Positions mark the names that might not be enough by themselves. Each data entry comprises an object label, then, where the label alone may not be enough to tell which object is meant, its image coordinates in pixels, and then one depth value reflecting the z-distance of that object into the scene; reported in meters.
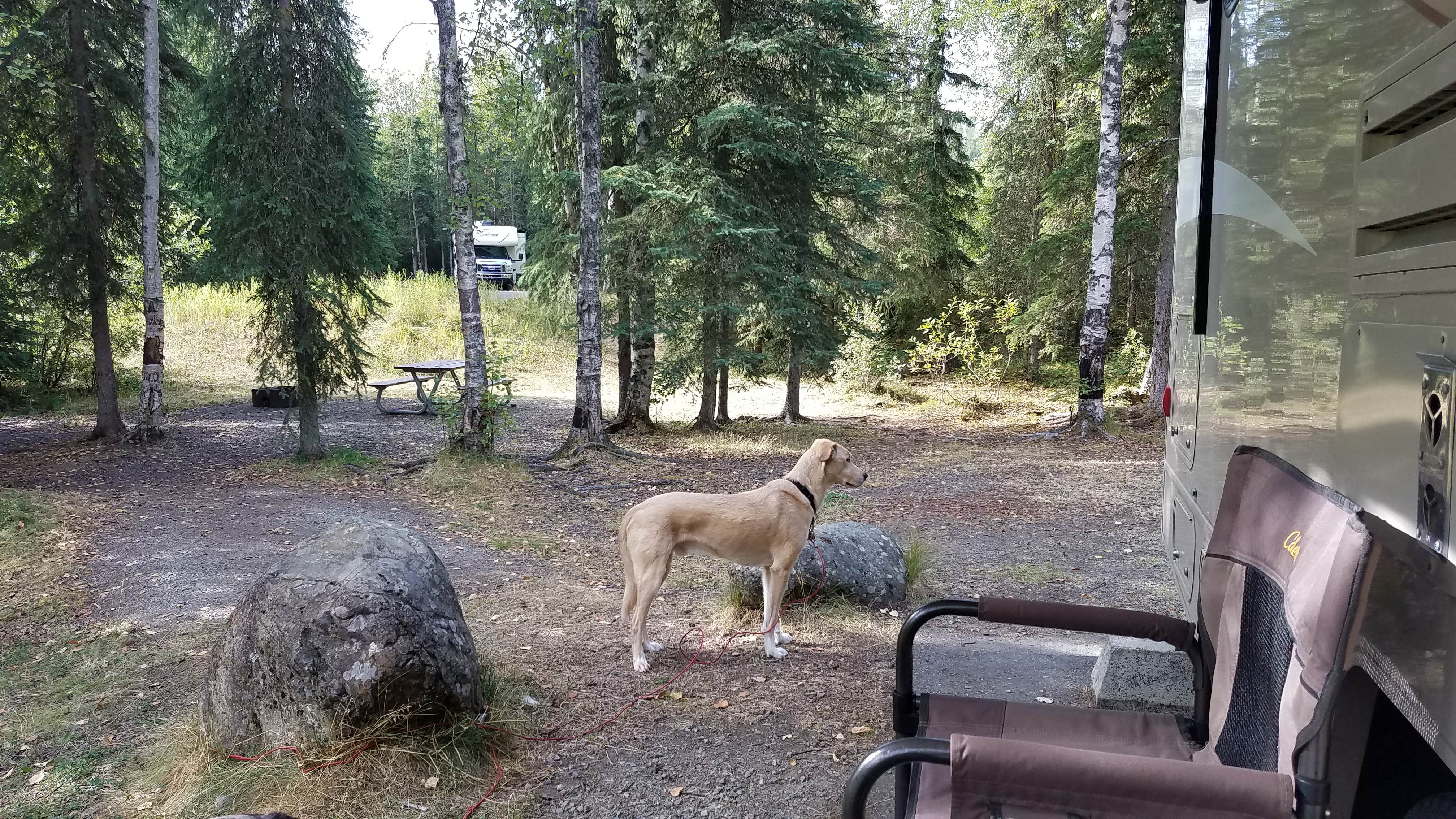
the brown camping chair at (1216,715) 1.64
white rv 41.47
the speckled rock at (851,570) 5.78
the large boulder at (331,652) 3.54
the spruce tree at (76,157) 11.79
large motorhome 1.41
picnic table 16.45
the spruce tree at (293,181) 10.61
